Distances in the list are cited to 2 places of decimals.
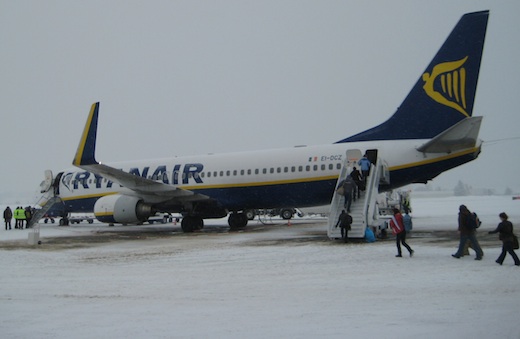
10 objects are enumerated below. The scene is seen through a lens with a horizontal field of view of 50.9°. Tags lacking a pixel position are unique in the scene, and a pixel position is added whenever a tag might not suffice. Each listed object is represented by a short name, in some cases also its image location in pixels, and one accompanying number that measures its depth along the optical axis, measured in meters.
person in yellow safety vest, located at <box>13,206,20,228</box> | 31.62
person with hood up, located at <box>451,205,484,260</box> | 12.61
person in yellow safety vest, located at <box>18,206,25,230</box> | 31.64
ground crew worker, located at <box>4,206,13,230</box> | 31.12
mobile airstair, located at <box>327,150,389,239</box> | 17.72
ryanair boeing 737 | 20.12
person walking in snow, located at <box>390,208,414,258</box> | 13.30
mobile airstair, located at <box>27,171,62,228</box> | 31.34
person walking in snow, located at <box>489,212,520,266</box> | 11.19
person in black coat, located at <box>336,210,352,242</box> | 16.91
